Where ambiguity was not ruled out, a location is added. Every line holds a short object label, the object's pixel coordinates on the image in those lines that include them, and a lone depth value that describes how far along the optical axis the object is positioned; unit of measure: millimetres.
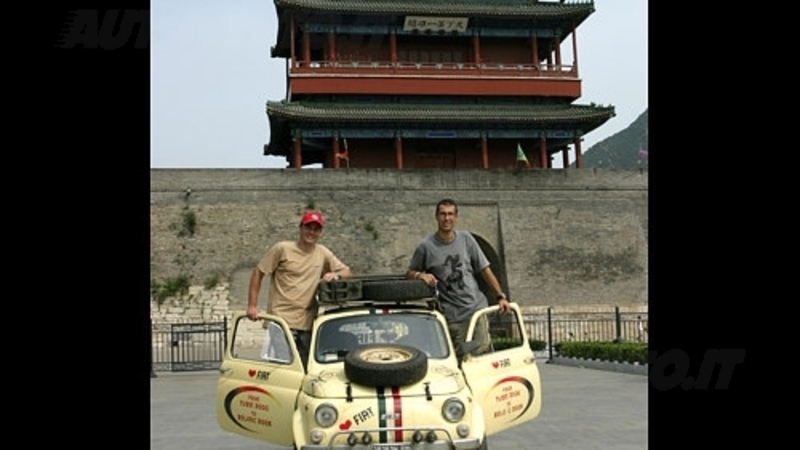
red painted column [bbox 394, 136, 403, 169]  27423
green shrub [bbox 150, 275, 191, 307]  23344
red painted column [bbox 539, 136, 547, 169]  28328
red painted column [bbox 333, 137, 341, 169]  27406
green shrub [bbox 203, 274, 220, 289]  23570
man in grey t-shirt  5590
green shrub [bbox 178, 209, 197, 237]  23984
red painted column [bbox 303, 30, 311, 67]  27953
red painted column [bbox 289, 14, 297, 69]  27375
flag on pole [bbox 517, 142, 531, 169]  26273
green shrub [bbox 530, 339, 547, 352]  18062
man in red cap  5543
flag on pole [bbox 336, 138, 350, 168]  27016
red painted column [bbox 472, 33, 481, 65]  28734
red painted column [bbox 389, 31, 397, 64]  28250
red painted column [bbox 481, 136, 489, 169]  27844
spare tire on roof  5188
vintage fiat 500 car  4426
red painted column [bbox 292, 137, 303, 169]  27005
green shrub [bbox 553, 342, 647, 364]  12488
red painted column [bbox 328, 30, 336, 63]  27755
